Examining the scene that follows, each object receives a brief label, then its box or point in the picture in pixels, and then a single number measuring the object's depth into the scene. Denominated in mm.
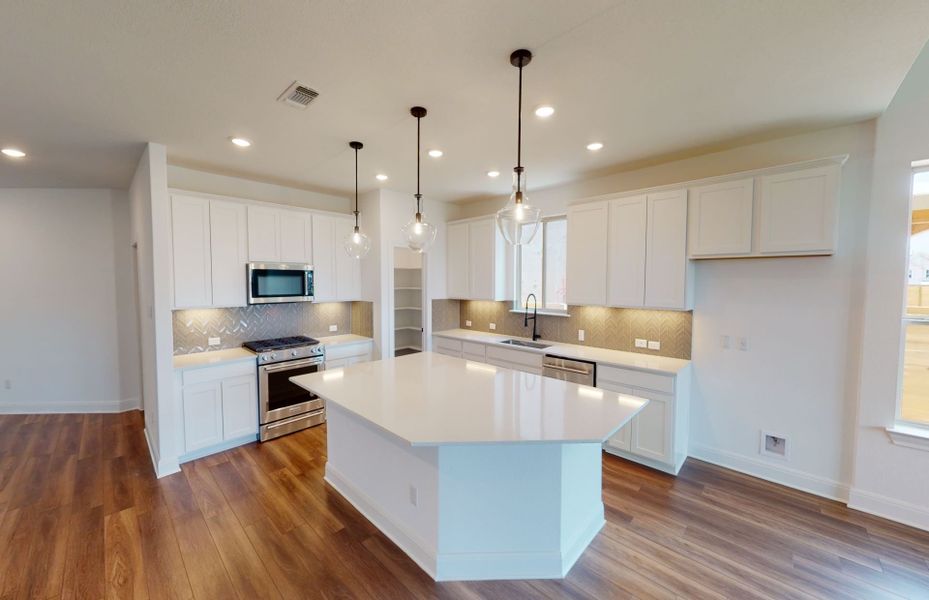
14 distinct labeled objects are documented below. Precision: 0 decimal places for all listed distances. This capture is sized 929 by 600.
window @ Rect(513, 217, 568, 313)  4512
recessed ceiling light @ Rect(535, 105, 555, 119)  2410
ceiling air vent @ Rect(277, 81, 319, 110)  2176
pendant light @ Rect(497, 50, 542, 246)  2074
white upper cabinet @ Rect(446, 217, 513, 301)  4746
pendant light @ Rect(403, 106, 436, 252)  2598
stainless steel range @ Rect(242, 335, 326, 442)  3826
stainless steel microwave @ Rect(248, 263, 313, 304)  3951
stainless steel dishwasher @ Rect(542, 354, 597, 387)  3549
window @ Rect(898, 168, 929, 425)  2541
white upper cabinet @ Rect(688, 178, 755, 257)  2953
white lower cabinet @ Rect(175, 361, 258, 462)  3402
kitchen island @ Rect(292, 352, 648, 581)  1872
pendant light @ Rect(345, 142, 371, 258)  3014
